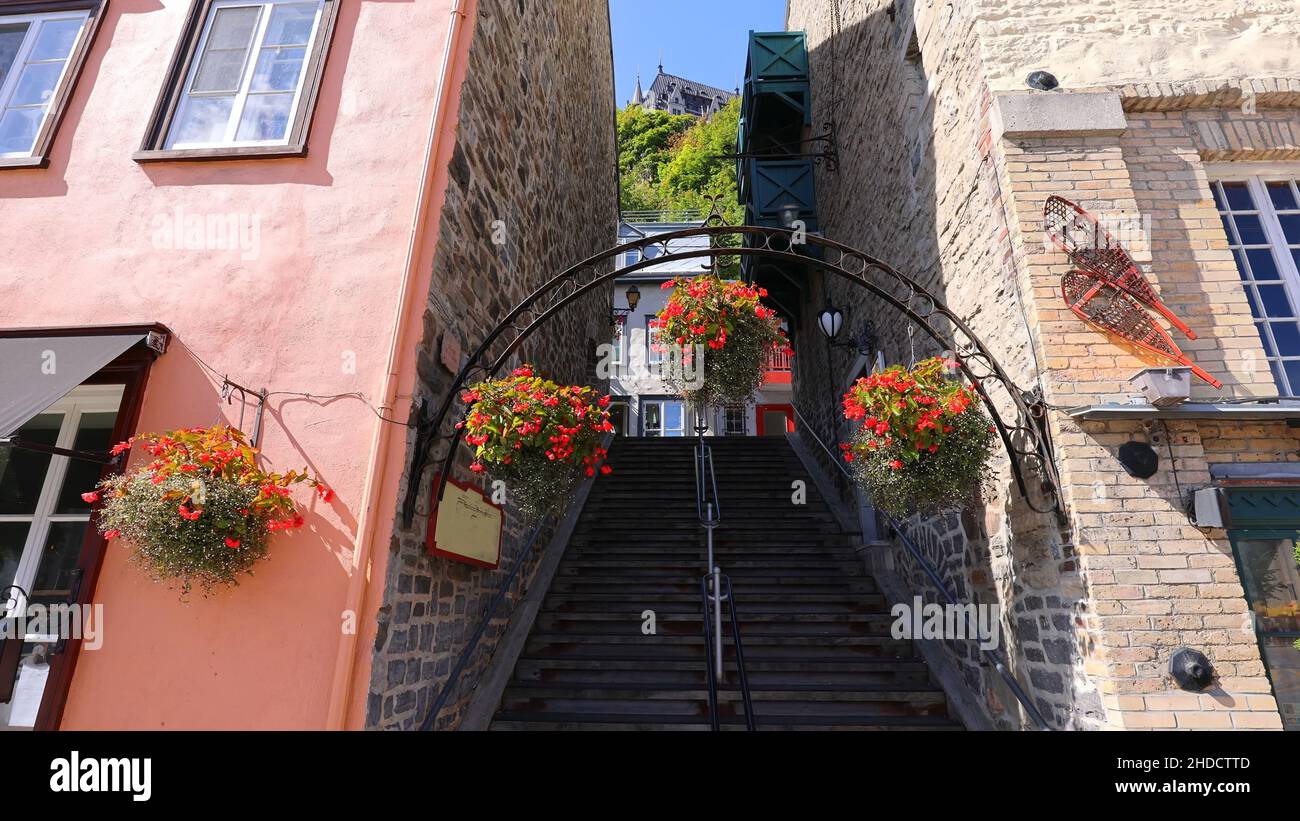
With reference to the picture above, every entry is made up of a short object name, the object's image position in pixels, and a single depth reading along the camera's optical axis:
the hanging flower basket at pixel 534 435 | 3.42
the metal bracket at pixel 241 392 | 3.55
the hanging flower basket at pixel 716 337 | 3.79
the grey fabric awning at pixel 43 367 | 3.04
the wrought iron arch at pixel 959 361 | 3.51
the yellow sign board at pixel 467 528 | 3.75
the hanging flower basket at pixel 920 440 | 3.40
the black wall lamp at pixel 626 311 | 8.81
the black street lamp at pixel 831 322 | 7.41
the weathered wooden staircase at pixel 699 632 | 4.32
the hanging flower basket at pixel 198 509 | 2.86
